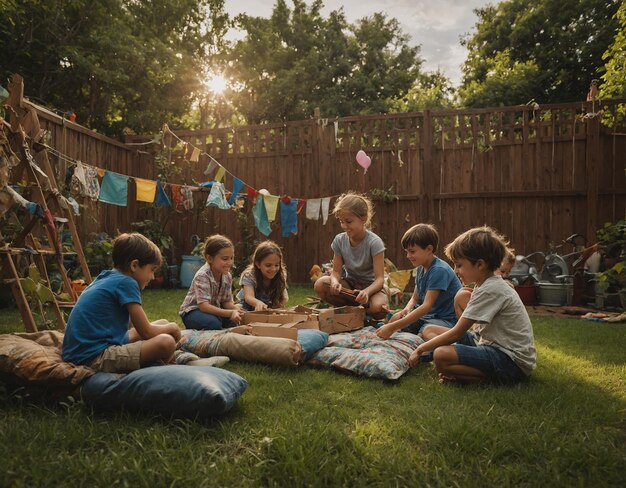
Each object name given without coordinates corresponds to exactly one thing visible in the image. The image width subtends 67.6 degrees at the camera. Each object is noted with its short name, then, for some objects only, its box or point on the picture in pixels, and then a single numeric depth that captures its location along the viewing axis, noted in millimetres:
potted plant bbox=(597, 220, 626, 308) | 5311
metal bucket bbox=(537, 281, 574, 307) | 6199
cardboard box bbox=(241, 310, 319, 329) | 3572
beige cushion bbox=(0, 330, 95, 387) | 2148
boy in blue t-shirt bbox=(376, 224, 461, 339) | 3418
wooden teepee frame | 3779
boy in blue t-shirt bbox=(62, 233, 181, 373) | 2293
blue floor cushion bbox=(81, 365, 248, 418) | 1947
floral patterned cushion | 2779
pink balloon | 7422
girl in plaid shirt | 3777
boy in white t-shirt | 2600
